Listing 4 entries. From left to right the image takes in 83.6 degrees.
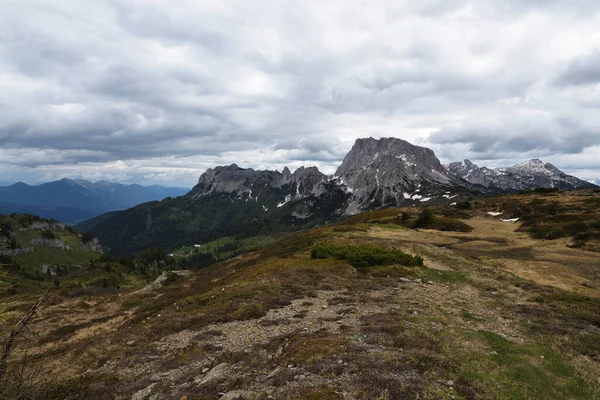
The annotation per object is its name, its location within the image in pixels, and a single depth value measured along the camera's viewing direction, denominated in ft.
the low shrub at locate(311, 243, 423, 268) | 139.54
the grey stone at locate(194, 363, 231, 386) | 51.90
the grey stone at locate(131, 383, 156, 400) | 51.10
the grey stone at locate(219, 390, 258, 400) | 44.78
